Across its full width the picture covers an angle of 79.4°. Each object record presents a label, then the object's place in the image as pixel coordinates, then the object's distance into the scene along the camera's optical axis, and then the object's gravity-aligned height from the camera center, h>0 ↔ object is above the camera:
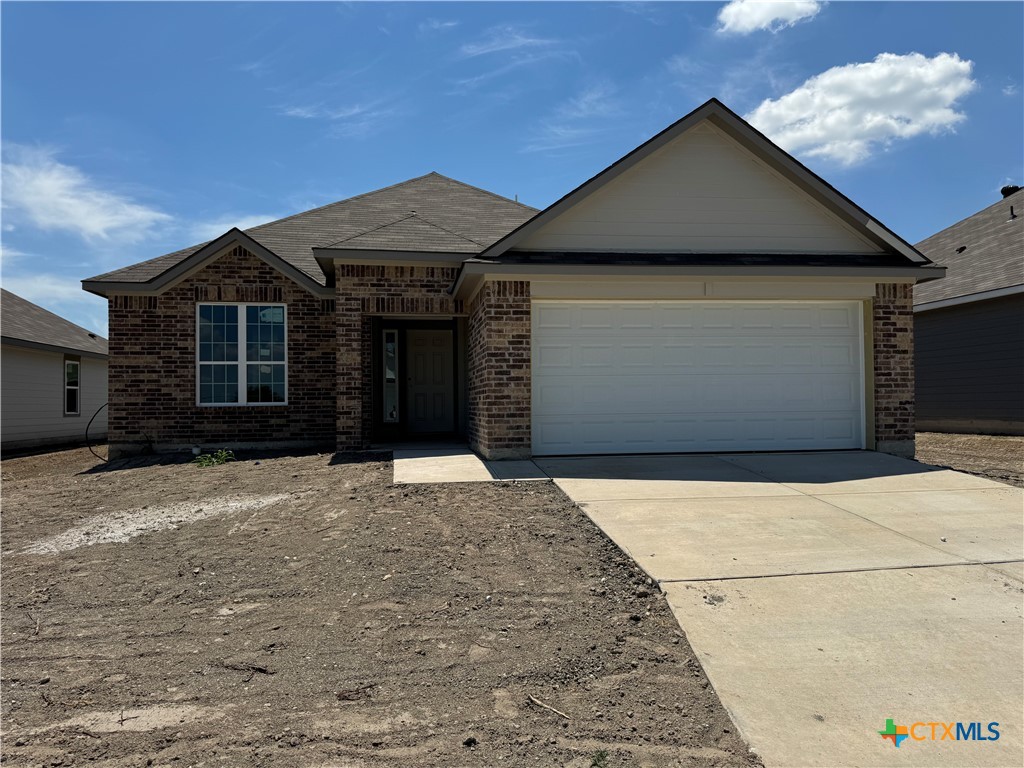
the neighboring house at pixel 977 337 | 13.28 +1.05
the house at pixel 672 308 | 9.09 +1.18
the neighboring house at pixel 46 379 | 15.97 +0.17
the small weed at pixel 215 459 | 10.34 -1.29
